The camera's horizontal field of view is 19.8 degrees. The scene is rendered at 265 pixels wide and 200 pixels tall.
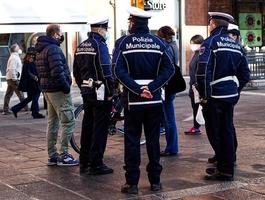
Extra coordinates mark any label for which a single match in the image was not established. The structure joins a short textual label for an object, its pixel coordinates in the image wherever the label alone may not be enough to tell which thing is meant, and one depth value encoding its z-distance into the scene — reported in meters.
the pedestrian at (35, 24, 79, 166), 9.54
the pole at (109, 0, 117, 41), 29.13
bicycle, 11.09
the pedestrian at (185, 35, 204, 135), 12.19
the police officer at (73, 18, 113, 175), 9.04
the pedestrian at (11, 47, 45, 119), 17.55
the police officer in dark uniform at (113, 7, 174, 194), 7.91
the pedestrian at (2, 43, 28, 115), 18.89
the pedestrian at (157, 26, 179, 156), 10.74
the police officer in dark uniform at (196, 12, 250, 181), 8.57
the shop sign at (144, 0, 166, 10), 30.78
